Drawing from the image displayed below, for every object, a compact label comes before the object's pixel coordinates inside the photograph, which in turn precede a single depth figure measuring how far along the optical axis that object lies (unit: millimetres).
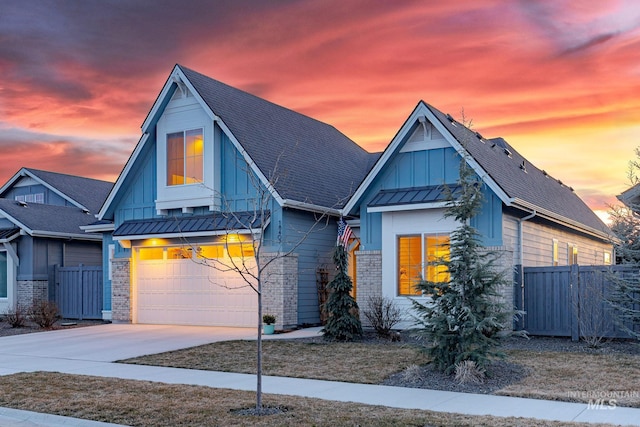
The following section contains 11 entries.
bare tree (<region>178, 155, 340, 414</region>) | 20297
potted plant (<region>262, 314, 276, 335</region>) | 19416
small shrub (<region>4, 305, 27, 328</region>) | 23766
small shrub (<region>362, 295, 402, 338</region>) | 17922
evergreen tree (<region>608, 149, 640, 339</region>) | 15086
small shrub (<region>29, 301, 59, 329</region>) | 22969
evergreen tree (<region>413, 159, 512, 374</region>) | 11789
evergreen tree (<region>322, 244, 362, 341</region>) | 17406
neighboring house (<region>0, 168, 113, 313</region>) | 26906
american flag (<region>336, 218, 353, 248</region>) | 19266
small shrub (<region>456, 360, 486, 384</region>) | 11336
